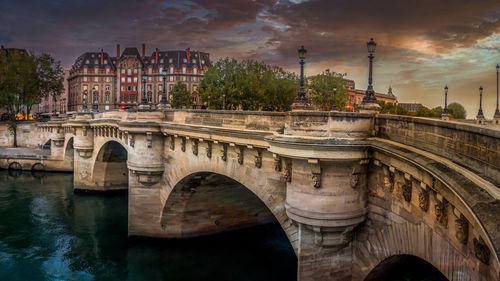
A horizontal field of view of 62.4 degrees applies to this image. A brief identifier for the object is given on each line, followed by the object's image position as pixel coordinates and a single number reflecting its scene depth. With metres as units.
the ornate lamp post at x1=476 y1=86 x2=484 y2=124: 35.94
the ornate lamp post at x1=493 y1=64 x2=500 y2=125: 28.37
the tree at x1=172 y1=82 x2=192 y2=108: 82.19
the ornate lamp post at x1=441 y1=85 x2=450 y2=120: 38.39
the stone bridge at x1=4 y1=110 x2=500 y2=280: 7.08
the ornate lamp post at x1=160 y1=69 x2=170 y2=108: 26.51
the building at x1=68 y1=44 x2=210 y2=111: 107.69
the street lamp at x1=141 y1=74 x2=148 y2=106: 26.53
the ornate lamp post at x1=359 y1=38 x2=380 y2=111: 12.66
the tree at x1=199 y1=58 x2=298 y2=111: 59.00
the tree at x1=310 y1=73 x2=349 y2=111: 69.12
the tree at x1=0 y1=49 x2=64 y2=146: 72.69
